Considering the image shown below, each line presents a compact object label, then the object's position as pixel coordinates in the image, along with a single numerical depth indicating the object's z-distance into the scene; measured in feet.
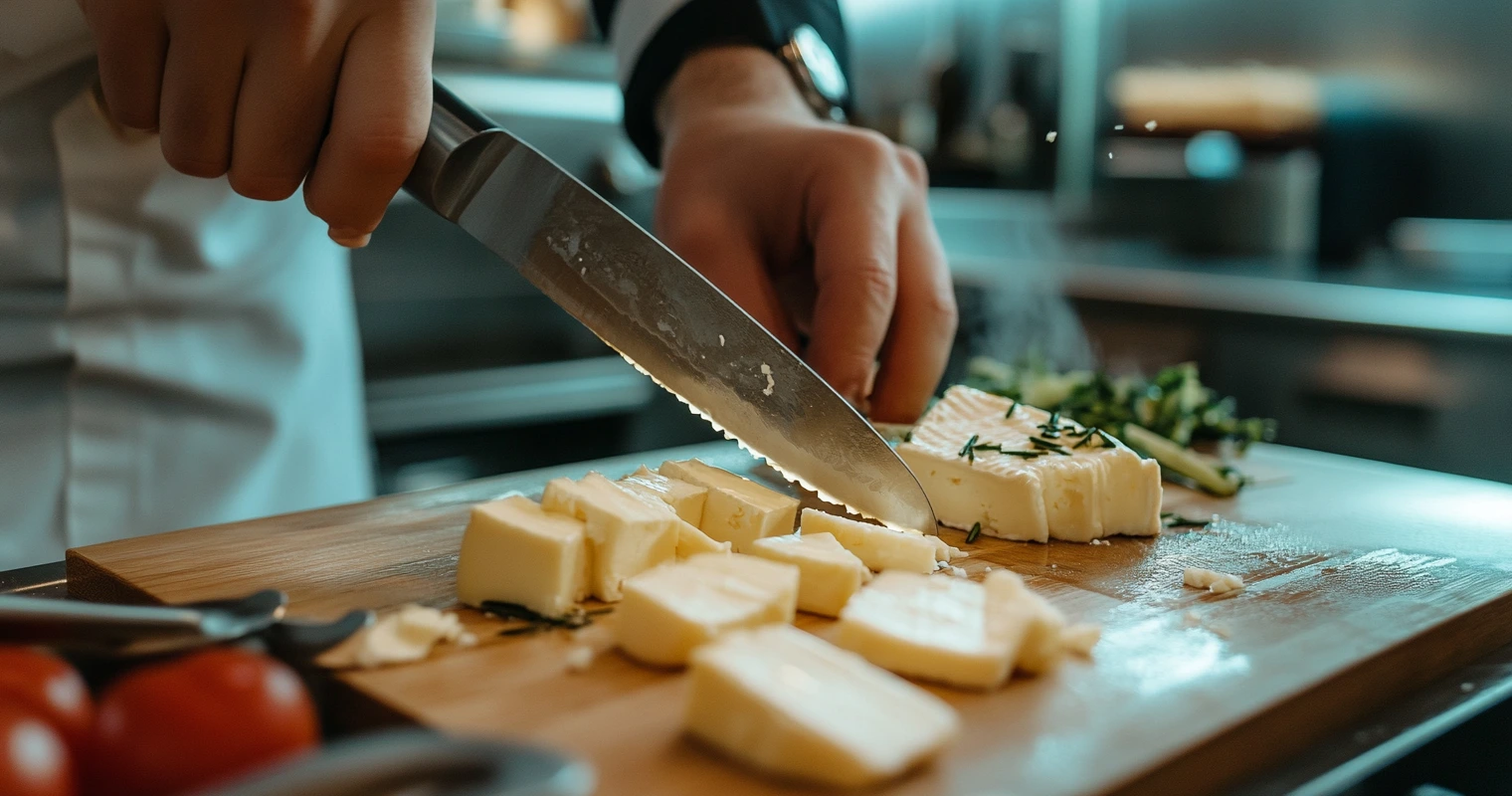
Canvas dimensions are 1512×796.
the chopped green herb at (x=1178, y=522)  2.23
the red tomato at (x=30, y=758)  1.38
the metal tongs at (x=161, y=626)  1.58
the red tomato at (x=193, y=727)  1.46
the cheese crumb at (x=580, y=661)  1.73
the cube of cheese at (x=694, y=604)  1.71
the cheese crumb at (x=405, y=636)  1.71
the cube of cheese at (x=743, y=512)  2.02
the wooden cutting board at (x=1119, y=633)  1.61
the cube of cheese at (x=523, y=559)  1.82
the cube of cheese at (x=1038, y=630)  1.71
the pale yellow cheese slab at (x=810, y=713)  1.53
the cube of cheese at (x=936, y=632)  1.70
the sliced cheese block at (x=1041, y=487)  2.12
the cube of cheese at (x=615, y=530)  1.87
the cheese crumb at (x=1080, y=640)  1.77
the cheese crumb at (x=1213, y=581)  1.94
